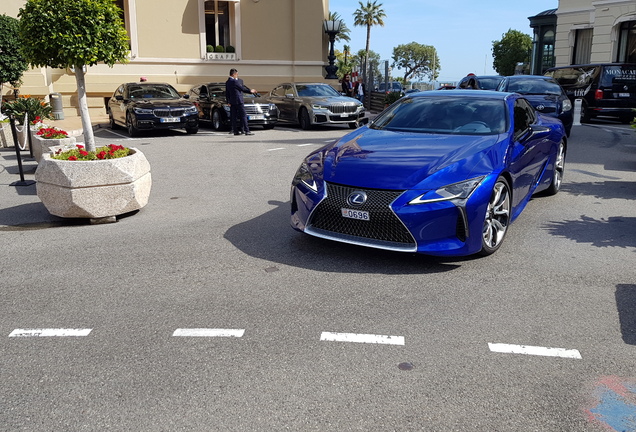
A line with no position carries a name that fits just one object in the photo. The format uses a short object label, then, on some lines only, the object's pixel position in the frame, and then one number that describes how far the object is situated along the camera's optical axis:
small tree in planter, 8.38
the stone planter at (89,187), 7.27
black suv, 19.53
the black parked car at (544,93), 14.22
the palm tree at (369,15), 78.50
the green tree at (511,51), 77.31
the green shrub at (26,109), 12.90
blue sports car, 5.37
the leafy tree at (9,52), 17.56
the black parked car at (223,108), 18.47
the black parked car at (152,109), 16.84
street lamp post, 28.89
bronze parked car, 18.45
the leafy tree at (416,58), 132.62
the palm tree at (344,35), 80.12
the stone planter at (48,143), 11.43
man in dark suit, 16.88
